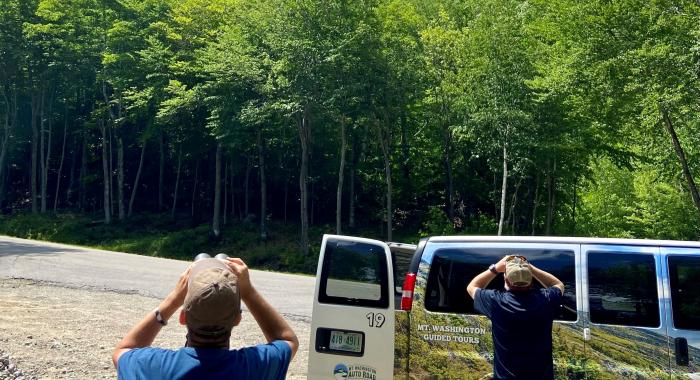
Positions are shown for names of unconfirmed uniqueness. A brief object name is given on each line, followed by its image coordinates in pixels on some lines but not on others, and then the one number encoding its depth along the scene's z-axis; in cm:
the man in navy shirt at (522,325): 478
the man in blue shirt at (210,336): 238
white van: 598
